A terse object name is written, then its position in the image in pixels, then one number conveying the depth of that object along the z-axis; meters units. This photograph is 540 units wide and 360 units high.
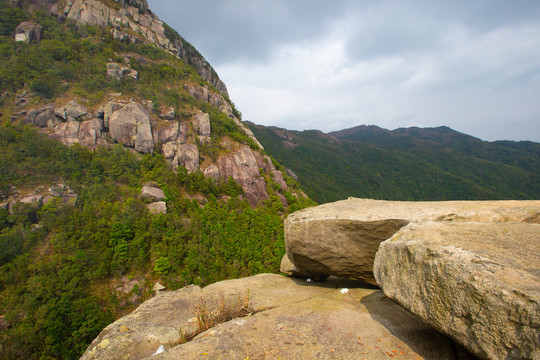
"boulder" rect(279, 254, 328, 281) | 9.48
